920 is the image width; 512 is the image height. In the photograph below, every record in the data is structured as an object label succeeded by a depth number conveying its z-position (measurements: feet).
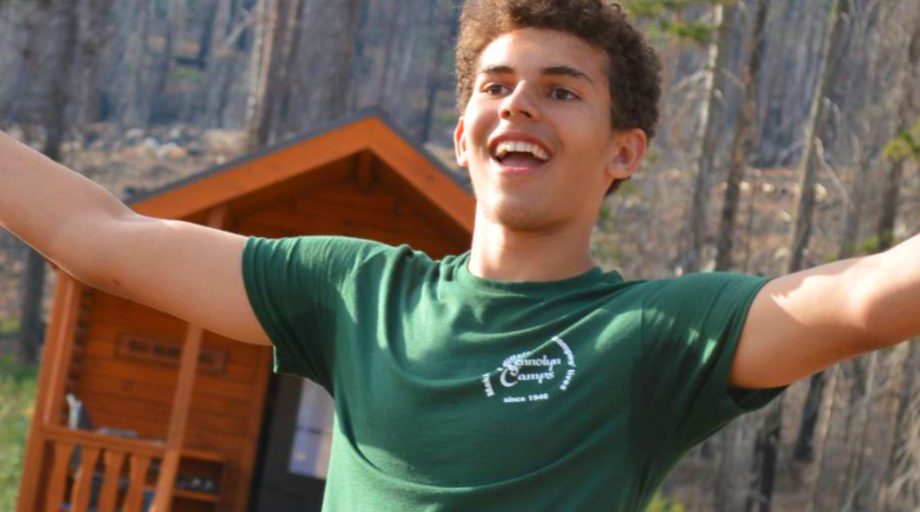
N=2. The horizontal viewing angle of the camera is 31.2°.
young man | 7.82
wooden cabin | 37.37
